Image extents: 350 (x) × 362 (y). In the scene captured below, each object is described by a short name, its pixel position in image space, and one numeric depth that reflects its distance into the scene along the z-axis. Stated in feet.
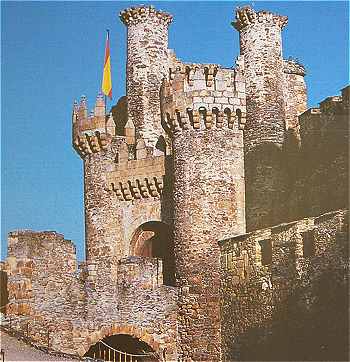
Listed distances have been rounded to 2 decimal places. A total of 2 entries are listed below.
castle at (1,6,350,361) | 87.30
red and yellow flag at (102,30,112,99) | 121.90
